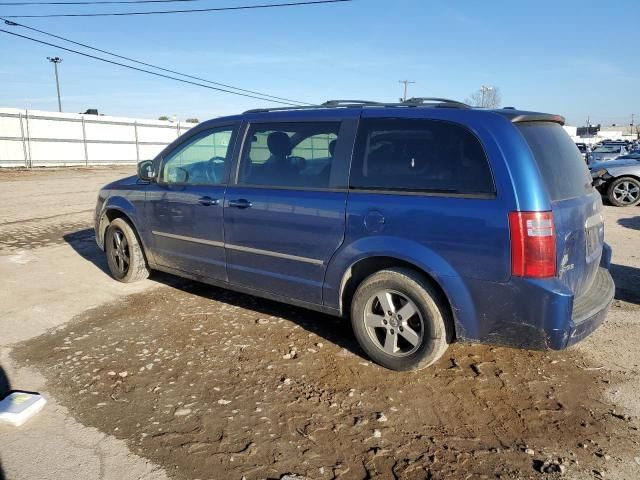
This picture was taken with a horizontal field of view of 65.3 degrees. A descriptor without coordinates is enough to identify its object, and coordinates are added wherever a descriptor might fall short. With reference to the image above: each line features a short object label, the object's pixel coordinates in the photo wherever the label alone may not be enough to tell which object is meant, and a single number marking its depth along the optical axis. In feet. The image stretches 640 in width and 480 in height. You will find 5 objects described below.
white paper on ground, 9.70
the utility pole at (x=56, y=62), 200.44
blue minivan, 9.95
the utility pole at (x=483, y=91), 208.33
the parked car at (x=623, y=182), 38.75
